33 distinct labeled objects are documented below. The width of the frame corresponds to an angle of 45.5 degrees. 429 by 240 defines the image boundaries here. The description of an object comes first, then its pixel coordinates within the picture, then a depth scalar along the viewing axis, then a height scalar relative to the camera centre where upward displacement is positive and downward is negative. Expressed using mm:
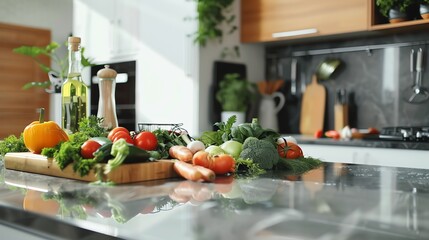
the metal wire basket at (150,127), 1797 -60
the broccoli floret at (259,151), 1571 -124
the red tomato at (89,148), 1396 -104
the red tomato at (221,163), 1447 -148
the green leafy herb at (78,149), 1344 -111
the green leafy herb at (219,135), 1746 -85
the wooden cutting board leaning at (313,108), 3752 +23
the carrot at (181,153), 1506 -128
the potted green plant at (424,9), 2979 +598
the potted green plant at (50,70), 2568 +230
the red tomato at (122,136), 1552 -80
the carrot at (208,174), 1341 -169
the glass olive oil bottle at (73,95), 1938 +56
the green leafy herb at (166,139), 1644 -97
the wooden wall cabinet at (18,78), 5297 +335
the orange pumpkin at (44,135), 1593 -80
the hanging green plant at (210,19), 3639 +662
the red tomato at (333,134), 3288 -149
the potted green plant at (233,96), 3707 +107
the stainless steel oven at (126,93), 4117 +138
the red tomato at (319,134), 3425 -153
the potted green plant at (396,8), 3051 +626
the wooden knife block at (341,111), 3588 +2
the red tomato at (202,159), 1433 -136
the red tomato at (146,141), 1576 -95
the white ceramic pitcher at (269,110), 3914 +7
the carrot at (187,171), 1350 -163
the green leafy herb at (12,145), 1821 -129
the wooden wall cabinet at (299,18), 3287 +641
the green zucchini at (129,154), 1353 -119
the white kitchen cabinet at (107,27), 4086 +702
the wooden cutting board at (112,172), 1333 -168
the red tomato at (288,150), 1754 -134
